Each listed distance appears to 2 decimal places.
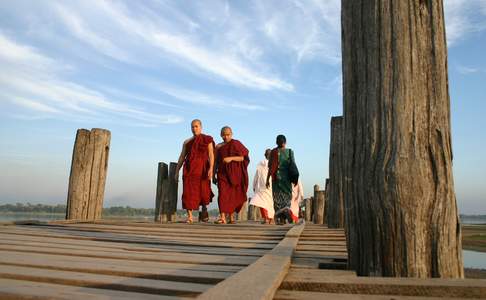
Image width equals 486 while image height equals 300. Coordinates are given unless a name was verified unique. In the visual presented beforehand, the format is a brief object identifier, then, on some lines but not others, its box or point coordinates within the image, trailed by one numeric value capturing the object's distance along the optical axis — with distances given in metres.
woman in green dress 6.89
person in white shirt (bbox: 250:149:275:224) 8.00
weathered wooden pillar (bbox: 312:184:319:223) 11.90
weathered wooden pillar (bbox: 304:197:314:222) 16.73
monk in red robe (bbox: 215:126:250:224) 7.11
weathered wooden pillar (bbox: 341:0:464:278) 1.72
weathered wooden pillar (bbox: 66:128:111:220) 5.61
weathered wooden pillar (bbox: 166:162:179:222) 7.69
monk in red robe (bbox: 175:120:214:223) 7.08
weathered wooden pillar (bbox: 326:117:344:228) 5.53
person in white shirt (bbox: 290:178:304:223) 8.29
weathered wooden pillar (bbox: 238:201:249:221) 13.48
